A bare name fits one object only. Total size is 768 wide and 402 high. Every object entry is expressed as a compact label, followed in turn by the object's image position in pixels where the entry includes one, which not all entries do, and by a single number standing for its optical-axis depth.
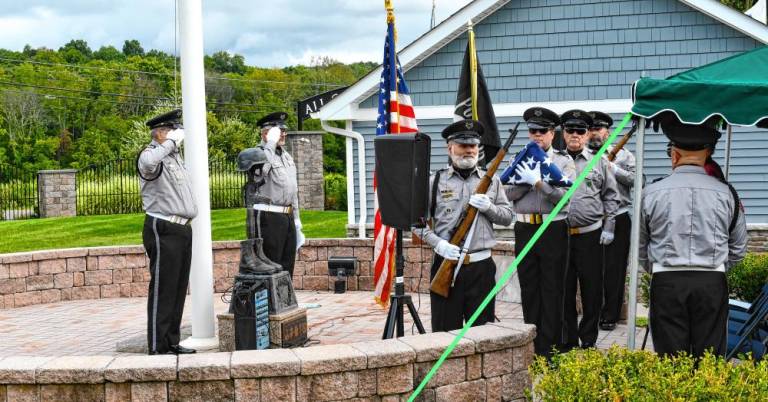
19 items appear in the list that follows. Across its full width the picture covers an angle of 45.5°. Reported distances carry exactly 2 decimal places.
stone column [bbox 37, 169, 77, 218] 22.56
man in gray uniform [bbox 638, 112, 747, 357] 5.39
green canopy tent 5.33
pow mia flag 8.50
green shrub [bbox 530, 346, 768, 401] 4.03
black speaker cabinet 6.49
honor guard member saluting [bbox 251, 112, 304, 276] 9.16
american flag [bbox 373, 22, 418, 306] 8.65
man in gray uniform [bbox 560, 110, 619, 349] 7.76
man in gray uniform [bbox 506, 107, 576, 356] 7.11
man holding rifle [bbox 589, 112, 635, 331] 8.66
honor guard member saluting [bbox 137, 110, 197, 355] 7.58
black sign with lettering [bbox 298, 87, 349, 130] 21.41
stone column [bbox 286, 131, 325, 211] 23.61
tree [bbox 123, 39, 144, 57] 76.69
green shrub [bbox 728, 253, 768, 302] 8.73
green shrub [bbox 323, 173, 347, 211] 25.14
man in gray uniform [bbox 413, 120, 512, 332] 6.63
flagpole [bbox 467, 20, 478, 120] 8.32
